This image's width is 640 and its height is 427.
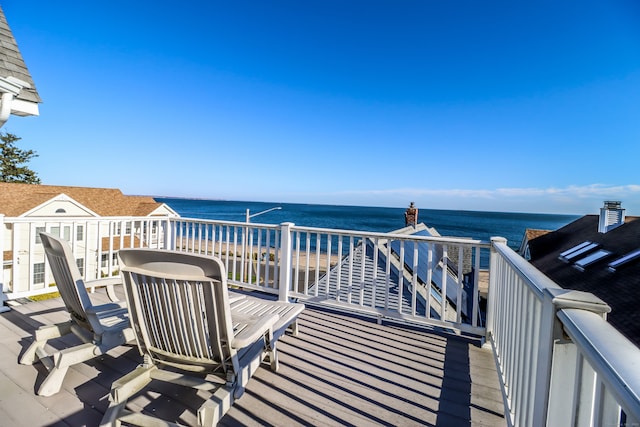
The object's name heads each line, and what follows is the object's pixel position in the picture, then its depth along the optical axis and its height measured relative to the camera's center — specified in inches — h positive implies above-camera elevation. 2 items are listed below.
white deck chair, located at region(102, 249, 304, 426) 60.6 -30.4
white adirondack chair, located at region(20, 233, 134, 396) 75.6 -38.8
